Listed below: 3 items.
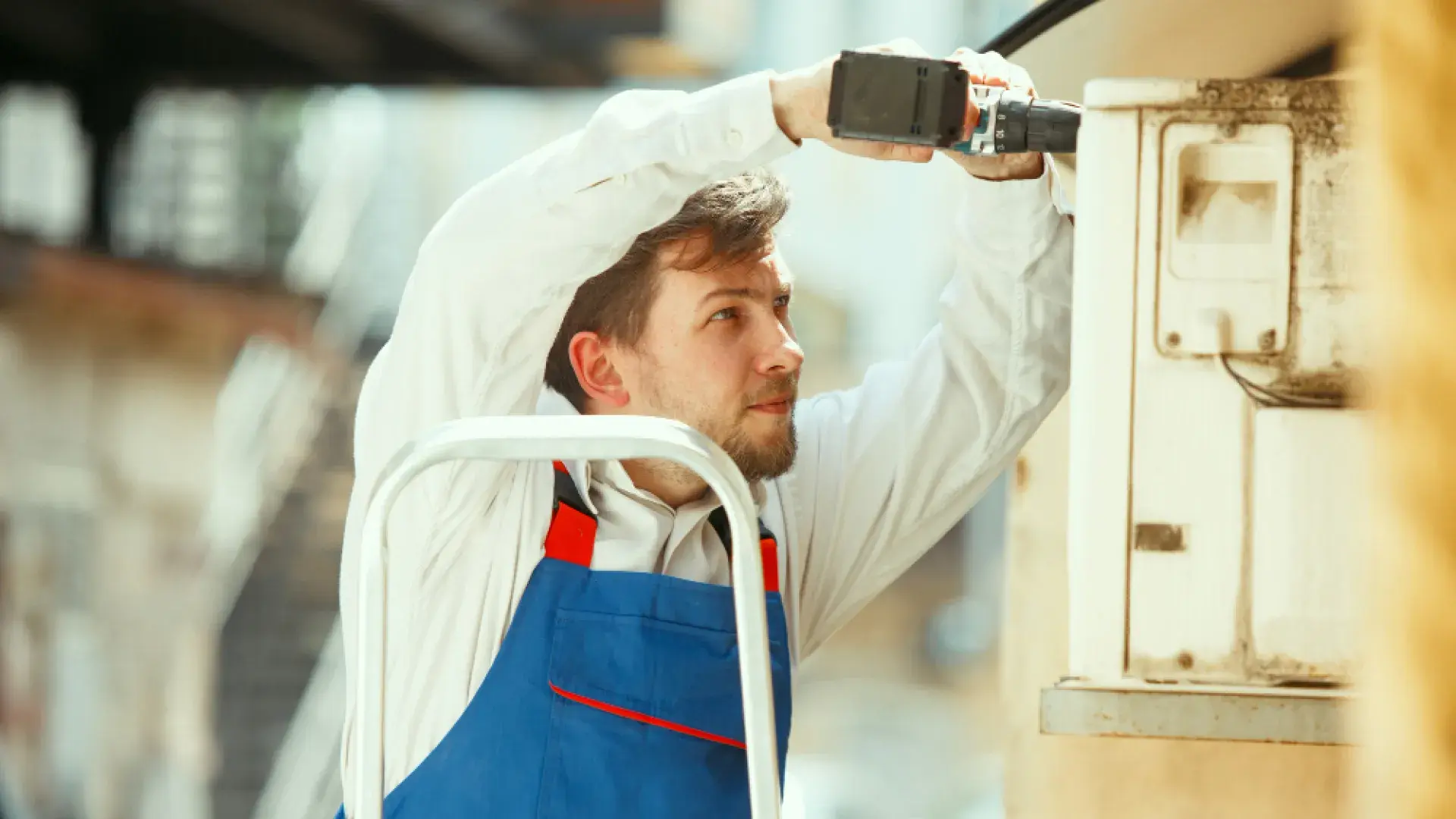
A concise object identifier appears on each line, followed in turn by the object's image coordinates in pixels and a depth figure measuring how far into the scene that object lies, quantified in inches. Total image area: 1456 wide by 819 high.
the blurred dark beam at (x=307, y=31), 323.3
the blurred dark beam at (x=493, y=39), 317.4
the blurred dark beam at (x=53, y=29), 335.6
